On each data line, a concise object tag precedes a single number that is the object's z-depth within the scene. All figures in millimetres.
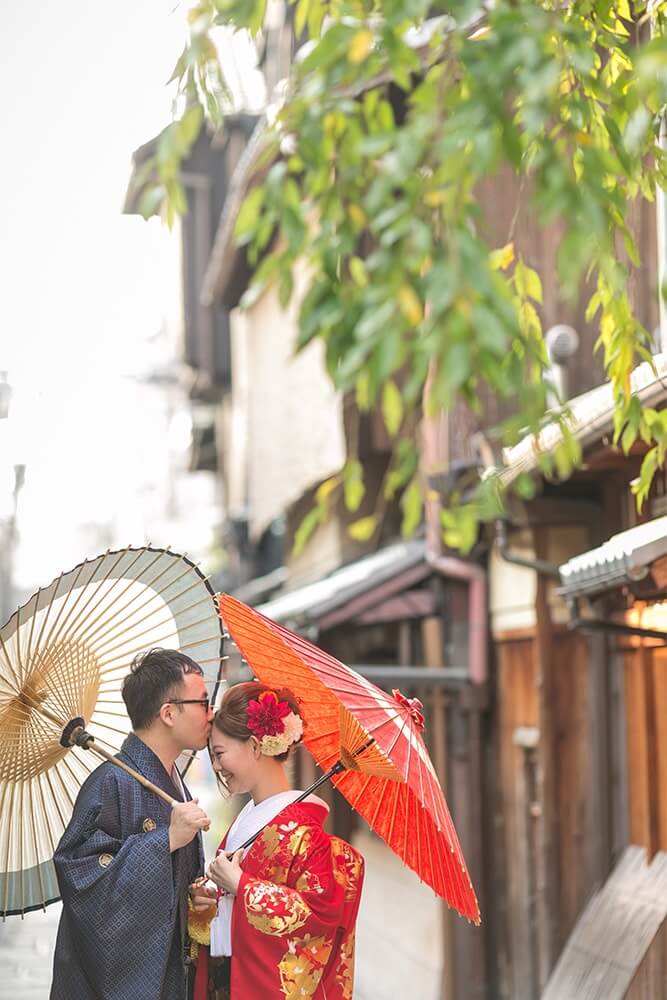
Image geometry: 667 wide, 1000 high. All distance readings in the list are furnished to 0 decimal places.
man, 9727
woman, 9945
